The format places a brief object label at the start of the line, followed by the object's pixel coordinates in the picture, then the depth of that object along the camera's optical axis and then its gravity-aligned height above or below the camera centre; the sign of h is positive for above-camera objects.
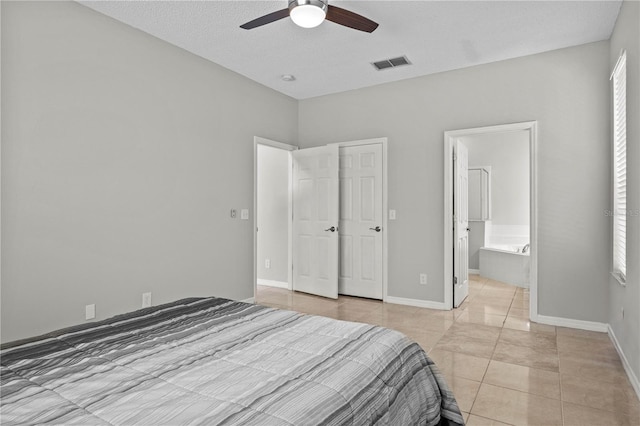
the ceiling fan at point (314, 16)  2.54 +1.35
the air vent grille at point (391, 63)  4.07 +1.62
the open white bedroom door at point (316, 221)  4.98 -0.15
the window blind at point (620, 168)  3.01 +0.36
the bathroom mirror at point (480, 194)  6.97 +0.29
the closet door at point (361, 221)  4.88 -0.15
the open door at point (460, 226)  4.49 -0.20
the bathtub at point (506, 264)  5.77 -0.88
